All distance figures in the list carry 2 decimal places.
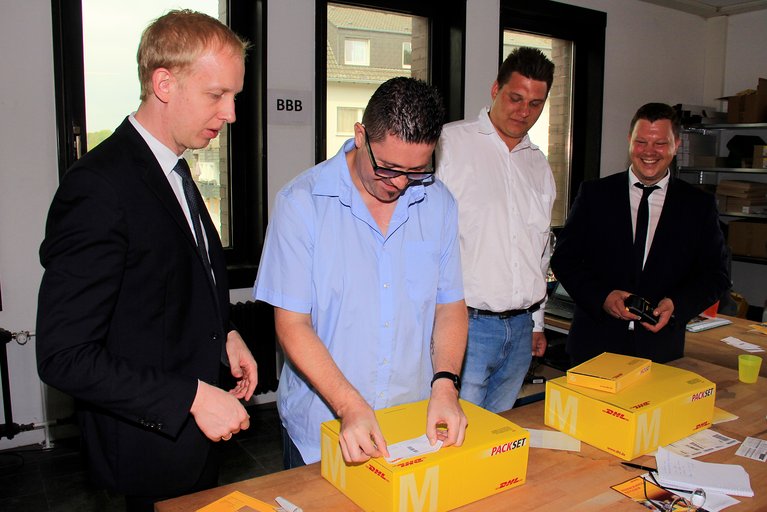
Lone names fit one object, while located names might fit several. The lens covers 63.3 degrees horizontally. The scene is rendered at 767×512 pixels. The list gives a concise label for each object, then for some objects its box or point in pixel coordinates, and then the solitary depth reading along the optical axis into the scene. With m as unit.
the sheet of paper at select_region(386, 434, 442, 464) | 1.25
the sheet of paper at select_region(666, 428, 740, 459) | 1.60
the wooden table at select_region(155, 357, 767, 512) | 1.32
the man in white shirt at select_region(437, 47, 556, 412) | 2.31
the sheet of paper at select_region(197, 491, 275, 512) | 1.26
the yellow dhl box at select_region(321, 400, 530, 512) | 1.22
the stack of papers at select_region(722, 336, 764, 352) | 2.74
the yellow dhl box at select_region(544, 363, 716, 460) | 1.55
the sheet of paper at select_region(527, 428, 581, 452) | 1.61
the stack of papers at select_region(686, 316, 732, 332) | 3.07
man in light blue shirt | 1.39
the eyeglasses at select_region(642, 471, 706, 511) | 1.33
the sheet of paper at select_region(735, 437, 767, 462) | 1.58
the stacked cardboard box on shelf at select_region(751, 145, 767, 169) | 5.37
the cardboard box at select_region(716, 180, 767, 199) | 5.43
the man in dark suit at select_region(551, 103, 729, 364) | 2.38
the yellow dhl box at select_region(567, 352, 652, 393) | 1.66
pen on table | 1.49
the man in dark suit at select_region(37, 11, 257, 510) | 1.16
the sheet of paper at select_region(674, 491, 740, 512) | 1.34
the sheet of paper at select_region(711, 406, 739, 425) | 1.80
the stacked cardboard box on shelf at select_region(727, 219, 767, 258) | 5.28
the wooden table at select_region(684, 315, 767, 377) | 2.63
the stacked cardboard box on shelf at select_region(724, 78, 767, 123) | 5.42
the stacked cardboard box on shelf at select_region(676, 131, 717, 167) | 5.73
